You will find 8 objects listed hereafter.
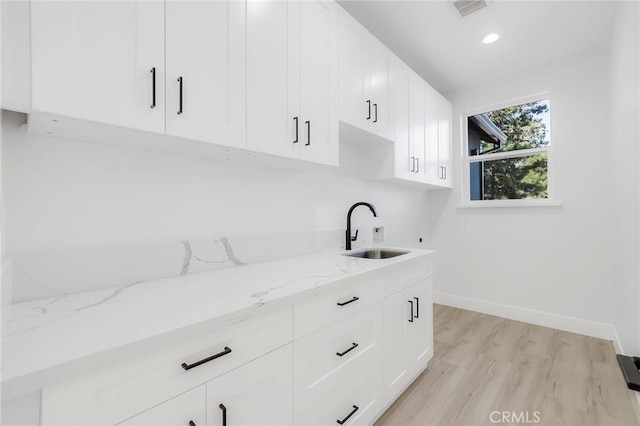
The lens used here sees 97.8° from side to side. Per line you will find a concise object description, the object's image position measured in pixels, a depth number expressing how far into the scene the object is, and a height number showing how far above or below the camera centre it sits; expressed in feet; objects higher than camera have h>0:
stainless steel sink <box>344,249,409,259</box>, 7.35 -1.03
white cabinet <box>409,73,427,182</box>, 8.55 +2.77
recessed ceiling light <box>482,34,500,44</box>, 8.04 +5.16
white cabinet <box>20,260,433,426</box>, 2.12 -1.64
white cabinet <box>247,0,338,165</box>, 4.27 +2.33
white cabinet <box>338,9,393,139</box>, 5.95 +3.16
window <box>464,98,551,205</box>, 10.08 +2.30
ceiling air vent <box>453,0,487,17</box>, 6.71 +5.11
